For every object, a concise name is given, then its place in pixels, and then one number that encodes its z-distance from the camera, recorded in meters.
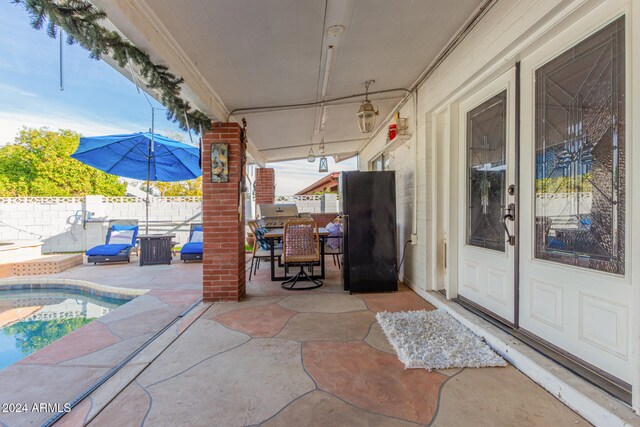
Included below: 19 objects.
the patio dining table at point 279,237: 4.45
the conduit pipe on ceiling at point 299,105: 3.88
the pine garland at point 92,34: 1.38
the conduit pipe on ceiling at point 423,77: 2.33
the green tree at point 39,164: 11.66
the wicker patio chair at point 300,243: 4.19
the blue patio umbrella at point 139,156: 5.34
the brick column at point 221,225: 3.62
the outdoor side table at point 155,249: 6.21
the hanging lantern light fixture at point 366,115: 3.72
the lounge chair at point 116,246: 6.30
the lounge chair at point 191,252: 6.48
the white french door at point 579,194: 1.55
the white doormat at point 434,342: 2.06
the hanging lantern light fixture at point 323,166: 6.81
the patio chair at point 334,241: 4.96
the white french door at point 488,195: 2.38
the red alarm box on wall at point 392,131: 4.20
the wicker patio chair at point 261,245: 4.87
